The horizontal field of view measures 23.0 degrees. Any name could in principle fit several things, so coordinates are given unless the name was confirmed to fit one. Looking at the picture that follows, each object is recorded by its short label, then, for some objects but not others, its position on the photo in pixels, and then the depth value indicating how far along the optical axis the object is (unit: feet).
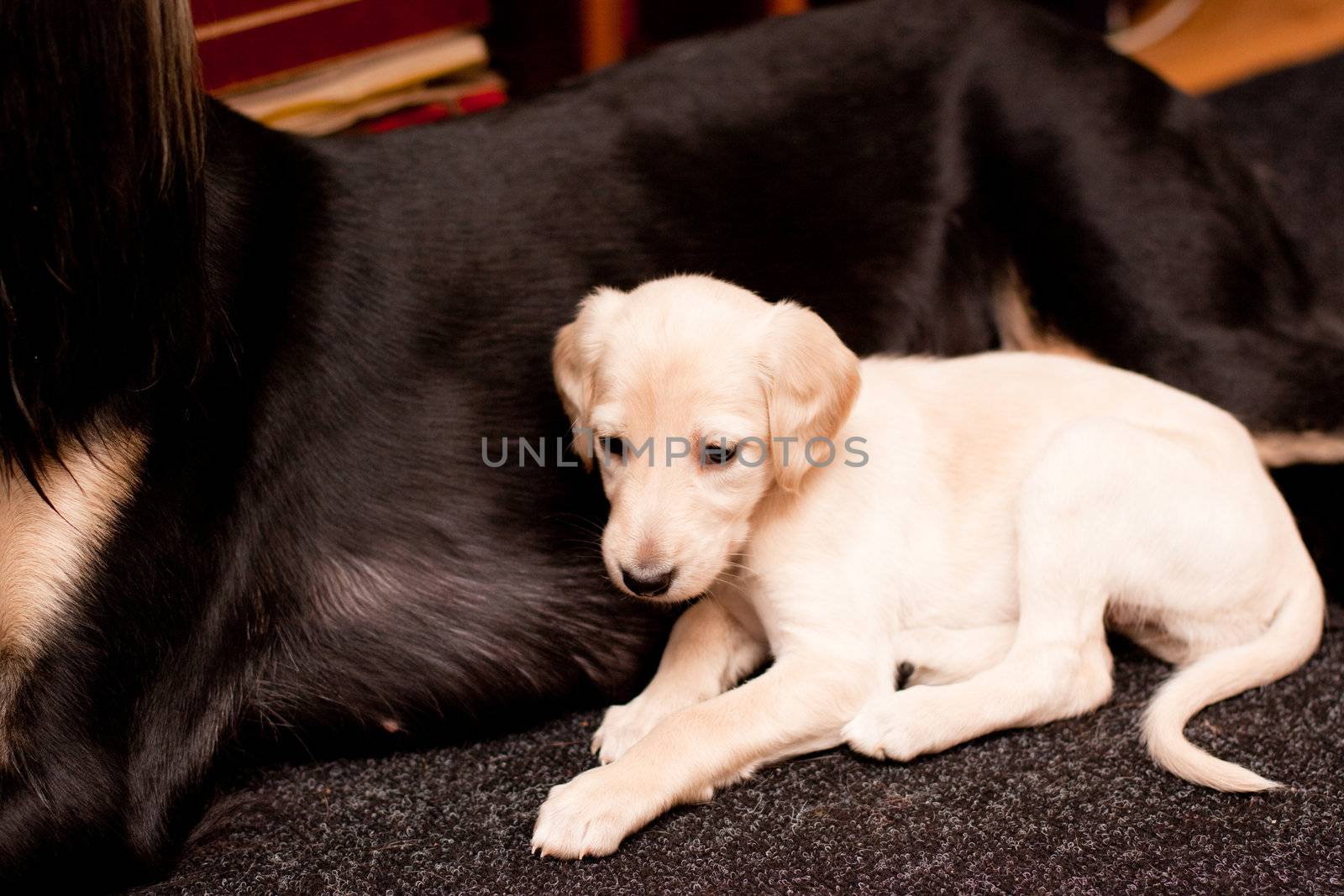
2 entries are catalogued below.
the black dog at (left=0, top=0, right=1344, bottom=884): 4.17
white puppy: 4.29
